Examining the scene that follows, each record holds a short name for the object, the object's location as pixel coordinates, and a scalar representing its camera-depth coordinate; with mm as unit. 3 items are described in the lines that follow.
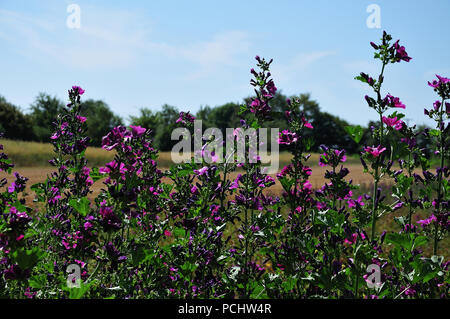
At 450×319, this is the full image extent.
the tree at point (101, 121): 51162
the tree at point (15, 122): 40125
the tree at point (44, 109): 51094
